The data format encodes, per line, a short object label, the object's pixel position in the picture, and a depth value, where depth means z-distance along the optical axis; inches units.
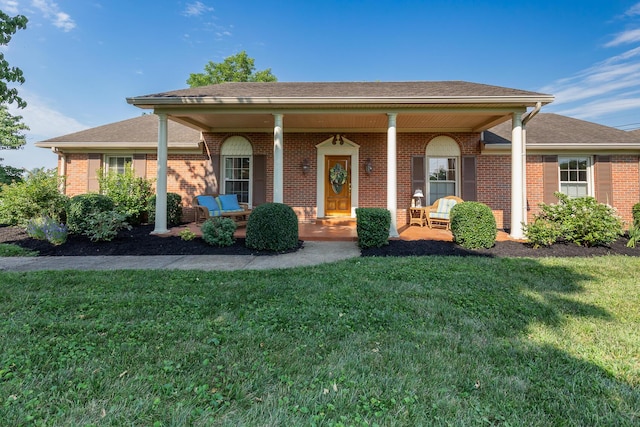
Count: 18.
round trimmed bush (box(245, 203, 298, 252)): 243.4
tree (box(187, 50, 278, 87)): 825.5
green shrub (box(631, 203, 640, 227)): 326.8
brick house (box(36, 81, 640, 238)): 374.9
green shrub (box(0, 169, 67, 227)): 306.2
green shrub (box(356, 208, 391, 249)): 247.8
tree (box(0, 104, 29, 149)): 649.0
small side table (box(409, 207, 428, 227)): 360.5
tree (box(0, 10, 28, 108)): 221.6
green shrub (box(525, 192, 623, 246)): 235.9
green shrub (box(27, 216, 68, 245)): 261.7
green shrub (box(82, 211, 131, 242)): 259.3
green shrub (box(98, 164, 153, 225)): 360.2
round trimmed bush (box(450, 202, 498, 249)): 243.9
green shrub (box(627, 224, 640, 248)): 246.3
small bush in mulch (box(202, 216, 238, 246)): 254.5
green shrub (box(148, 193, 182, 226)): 354.8
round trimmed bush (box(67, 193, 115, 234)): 272.4
